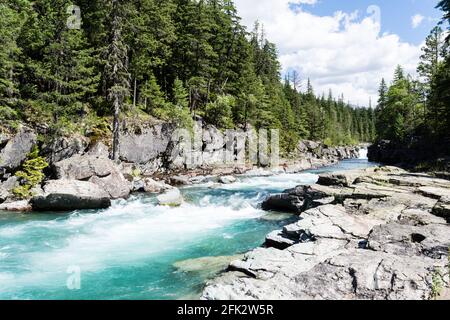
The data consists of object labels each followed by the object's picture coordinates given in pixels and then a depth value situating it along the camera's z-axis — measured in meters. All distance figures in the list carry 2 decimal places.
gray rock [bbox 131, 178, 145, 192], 26.37
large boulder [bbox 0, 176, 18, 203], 20.65
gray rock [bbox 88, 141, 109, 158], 27.77
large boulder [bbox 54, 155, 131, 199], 22.58
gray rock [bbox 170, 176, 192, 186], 30.48
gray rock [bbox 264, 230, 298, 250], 11.73
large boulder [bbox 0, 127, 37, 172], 21.70
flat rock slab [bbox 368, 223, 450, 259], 9.27
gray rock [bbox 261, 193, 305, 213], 19.89
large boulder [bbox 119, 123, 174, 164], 30.85
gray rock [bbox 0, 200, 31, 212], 19.70
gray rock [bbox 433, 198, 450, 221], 12.30
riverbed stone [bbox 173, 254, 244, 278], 10.90
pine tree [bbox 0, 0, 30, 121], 21.08
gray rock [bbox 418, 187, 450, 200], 15.16
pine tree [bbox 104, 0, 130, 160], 28.39
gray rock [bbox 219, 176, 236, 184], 31.50
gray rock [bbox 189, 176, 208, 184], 31.72
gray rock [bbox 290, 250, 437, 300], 7.27
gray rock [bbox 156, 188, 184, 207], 21.82
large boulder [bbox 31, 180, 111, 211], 19.97
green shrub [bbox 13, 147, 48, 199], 21.23
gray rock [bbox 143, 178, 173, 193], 26.36
